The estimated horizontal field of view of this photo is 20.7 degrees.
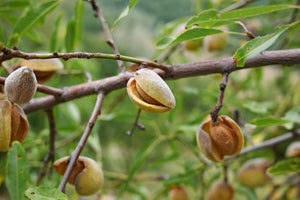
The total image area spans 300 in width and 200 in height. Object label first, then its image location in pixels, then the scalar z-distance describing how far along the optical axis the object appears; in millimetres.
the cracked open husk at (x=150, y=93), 599
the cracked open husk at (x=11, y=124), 608
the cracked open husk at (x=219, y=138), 639
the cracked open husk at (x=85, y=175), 656
